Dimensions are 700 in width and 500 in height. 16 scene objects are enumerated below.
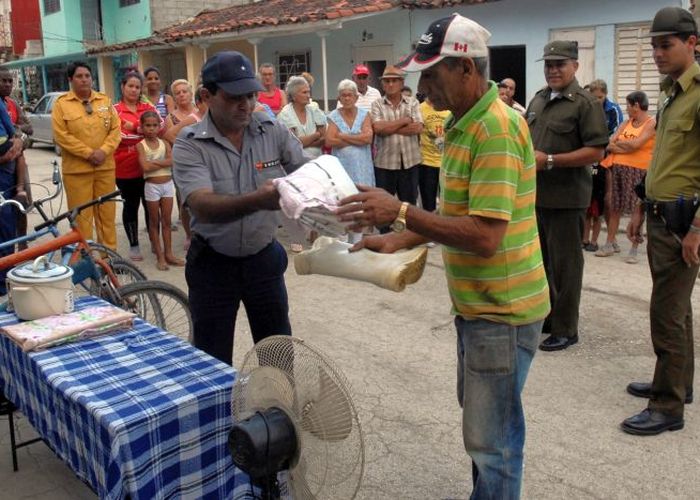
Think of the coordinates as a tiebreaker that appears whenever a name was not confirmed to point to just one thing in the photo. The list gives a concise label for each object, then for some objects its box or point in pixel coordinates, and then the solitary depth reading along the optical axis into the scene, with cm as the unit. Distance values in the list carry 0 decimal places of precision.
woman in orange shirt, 759
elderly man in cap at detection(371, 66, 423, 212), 776
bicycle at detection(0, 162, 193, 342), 451
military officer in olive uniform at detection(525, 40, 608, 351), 455
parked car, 1964
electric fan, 206
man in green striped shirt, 218
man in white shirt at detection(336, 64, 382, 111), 904
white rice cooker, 327
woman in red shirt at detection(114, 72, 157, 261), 751
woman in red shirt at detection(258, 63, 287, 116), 879
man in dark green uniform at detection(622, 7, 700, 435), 346
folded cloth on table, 298
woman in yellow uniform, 679
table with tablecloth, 237
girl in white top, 739
